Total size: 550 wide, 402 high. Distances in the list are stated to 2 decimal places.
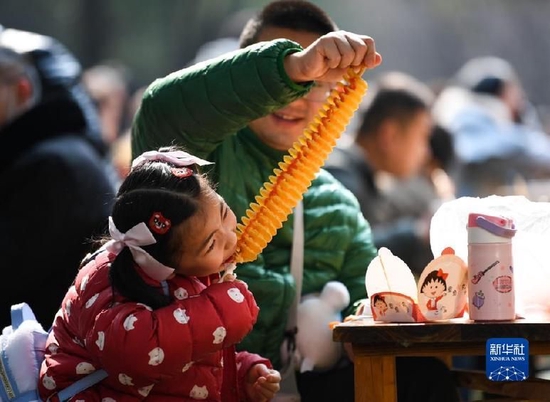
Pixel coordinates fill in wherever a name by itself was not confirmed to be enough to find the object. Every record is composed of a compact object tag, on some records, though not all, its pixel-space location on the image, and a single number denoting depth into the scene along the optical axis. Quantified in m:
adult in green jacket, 5.61
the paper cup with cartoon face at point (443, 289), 5.20
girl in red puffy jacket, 4.86
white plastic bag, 5.41
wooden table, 4.95
